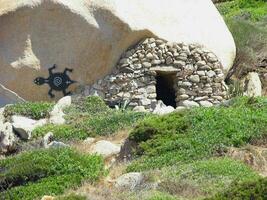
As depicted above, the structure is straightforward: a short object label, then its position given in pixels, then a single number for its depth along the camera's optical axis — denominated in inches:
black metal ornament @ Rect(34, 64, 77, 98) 941.2
